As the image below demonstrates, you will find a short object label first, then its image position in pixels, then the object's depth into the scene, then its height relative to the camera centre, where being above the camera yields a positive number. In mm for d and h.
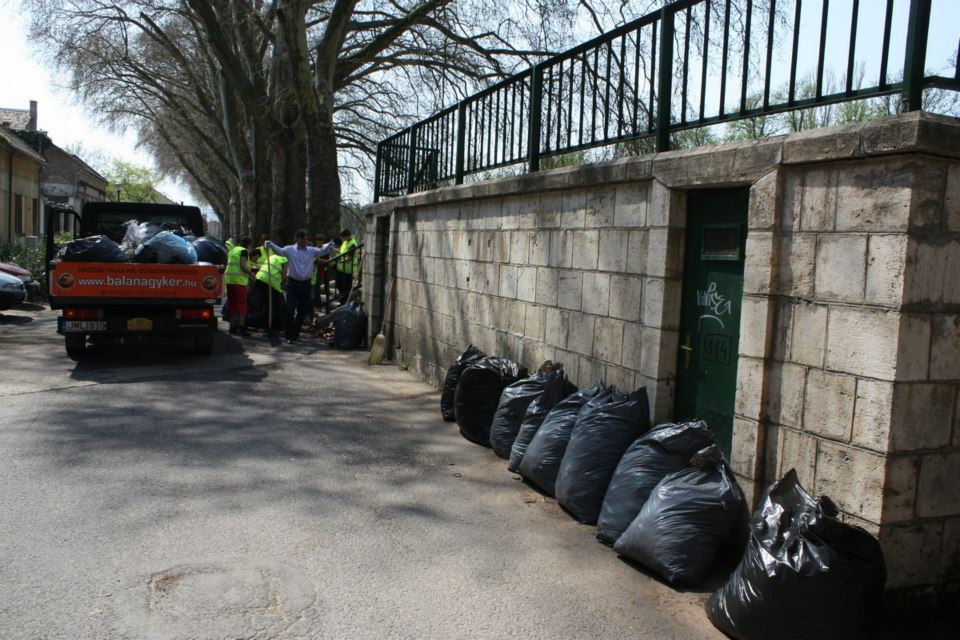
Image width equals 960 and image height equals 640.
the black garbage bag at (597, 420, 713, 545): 4188 -1036
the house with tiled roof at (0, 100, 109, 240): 41881 +4756
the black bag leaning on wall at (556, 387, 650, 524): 4605 -1055
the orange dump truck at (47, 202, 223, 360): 9281 -622
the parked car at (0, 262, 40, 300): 16891 -694
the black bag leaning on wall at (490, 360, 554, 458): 5816 -1052
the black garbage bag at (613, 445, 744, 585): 3764 -1190
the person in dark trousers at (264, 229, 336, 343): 12461 -345
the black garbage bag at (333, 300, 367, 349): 11914 -1056
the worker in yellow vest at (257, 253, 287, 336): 12898 -444
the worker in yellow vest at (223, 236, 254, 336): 12906 -431
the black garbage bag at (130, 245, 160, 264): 9672 -72
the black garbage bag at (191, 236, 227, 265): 11242 +46
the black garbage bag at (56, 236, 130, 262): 9258 -47
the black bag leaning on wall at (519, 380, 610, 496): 5039 -1105
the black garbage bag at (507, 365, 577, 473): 5484 -1012
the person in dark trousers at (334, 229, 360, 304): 14289 -91
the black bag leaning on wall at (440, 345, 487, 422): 7215 -1051
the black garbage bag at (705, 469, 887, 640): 3039 -1172
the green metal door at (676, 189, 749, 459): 4383 -179
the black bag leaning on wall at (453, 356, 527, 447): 6504 -1049
